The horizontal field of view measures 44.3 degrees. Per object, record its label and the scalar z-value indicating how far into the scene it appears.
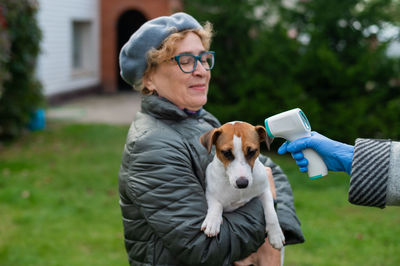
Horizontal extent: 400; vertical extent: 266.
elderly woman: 2.28
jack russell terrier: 2.31
